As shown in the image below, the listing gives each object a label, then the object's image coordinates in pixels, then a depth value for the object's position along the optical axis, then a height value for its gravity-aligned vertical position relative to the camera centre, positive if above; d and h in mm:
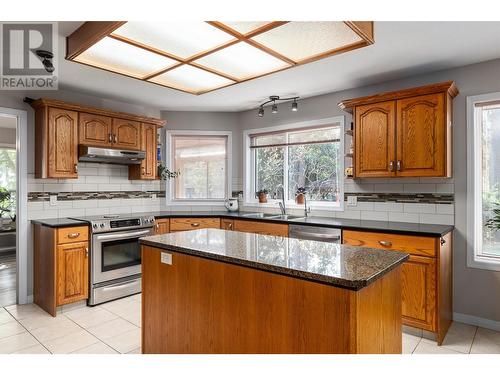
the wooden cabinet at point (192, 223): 4234 -483
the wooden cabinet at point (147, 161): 4375 +344
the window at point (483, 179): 3023 +67
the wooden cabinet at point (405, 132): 2920 +516
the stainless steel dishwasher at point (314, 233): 3213 -482
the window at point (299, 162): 4078 +334
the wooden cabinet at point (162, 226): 4117 -510
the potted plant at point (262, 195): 4664 -128
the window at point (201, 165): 4953 +320
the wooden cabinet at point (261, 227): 3629 -485
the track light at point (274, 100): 4047 +1129
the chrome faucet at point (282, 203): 4314 -229
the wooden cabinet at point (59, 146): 3494 +442
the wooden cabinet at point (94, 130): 3756 +664
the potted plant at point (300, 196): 4273 -130
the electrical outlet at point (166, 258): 2003 -444
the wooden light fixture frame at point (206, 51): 1863 +921
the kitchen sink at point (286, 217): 3921 -381
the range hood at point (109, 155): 3707 +367
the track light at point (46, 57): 2681 +1093
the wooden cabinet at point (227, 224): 4138 -485
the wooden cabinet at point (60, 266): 3258 -827
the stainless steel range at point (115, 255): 3516 -779
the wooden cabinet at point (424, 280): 2666 -790
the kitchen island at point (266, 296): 1355 -537
